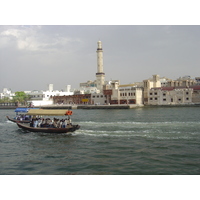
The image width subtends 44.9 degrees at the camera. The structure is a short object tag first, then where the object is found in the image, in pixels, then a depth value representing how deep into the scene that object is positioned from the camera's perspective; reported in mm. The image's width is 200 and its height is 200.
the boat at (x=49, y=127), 18906
